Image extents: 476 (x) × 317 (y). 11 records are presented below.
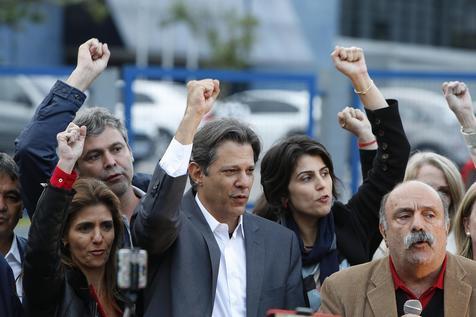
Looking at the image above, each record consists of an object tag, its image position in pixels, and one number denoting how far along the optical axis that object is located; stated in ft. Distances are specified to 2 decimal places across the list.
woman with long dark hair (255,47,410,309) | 40.42
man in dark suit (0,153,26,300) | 38.81
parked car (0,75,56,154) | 71.31
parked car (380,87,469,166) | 70.28
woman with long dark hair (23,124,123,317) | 34.61
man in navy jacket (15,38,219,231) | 38.81
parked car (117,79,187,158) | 70.64
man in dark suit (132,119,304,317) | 35.27
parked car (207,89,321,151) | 73.03
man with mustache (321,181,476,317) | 34.81
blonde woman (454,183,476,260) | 41.78
